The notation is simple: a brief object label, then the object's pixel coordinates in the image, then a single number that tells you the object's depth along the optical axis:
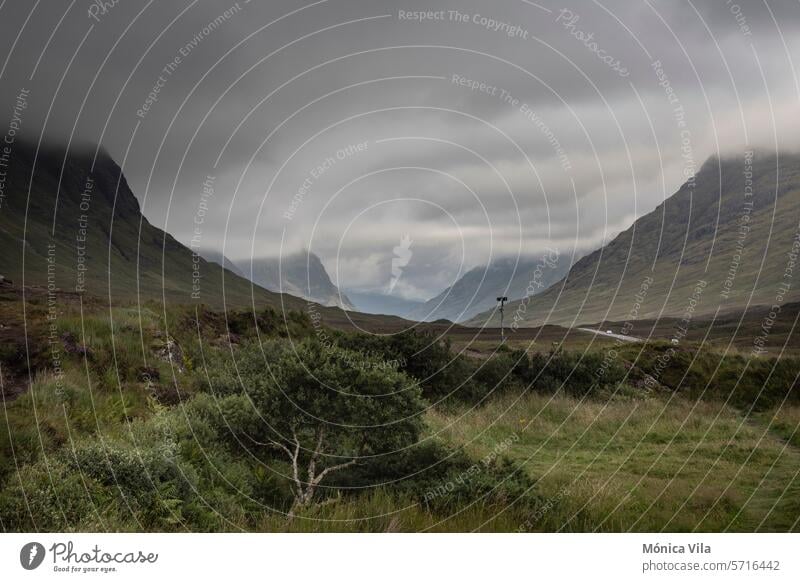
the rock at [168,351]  19.13
